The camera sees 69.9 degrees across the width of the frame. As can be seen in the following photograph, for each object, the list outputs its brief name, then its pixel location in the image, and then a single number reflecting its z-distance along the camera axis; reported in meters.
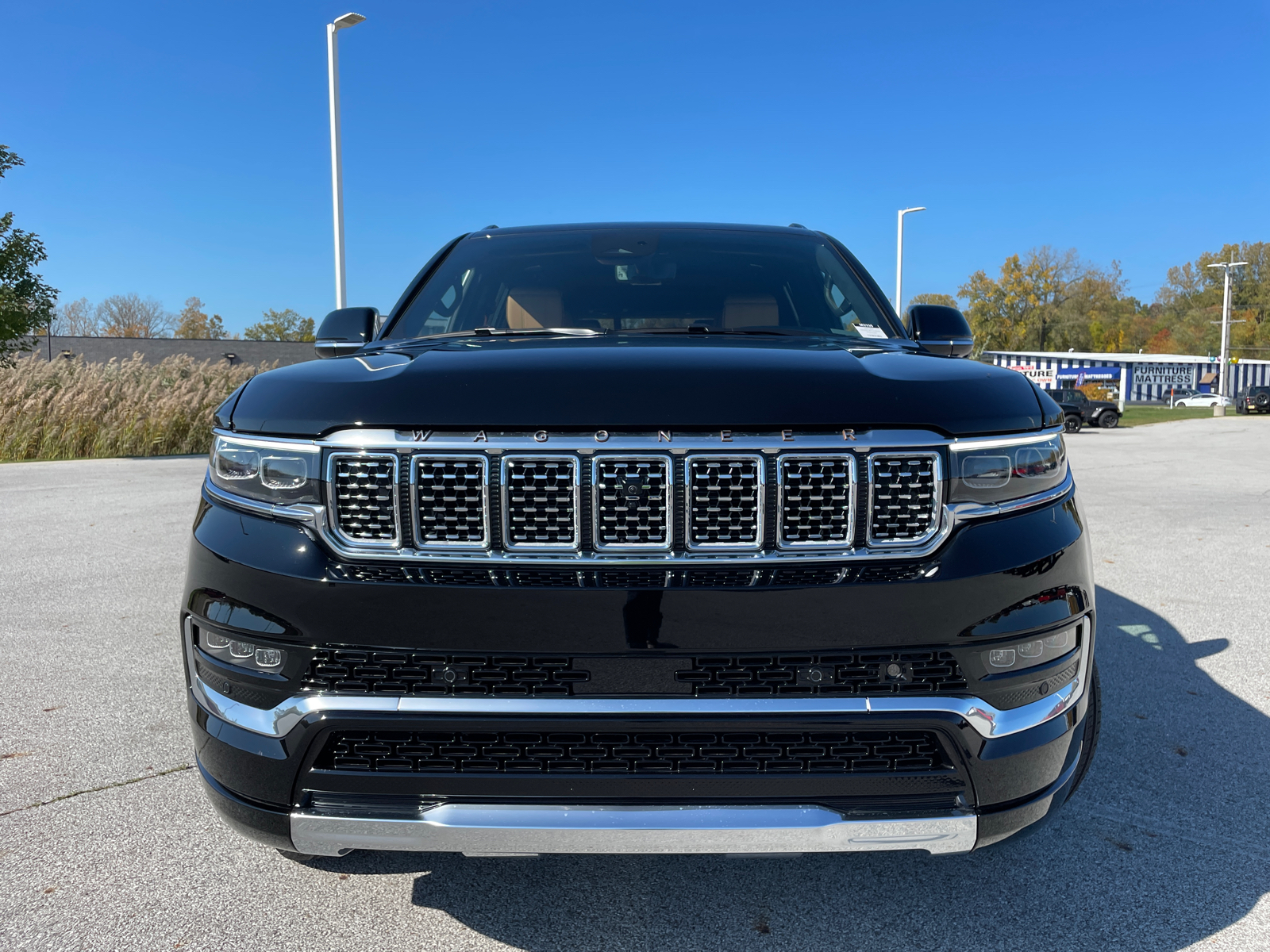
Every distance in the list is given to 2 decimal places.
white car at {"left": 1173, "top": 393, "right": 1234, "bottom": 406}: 61.09
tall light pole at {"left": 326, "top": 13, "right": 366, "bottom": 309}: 13.34
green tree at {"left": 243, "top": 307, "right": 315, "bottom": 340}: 101.06
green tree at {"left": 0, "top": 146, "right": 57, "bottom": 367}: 13.45
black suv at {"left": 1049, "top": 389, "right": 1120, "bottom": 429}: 32.12
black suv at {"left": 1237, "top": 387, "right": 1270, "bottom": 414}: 44.97
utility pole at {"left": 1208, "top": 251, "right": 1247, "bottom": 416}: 52.25
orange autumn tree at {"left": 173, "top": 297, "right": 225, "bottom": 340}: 100.25
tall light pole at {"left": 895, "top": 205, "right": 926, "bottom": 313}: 26.50
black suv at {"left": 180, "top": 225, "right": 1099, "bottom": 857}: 1.75
